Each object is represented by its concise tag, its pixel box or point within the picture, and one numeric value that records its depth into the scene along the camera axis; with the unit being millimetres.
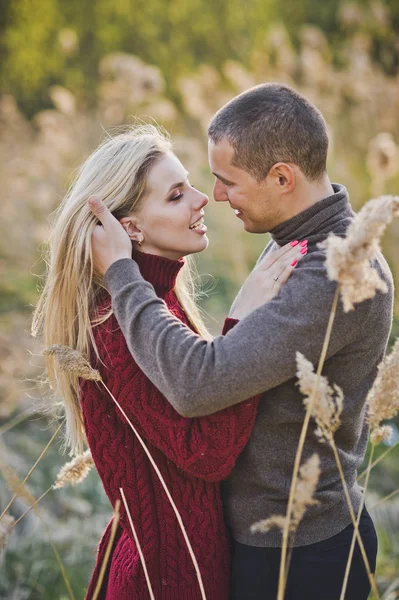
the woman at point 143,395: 2637
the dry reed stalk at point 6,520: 2515
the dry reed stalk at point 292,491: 2355
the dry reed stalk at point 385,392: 2445
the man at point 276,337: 2553
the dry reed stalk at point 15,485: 2419
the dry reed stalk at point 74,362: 2598
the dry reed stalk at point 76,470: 2715
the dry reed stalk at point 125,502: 2580
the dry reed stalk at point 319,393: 2385
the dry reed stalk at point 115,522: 2365
